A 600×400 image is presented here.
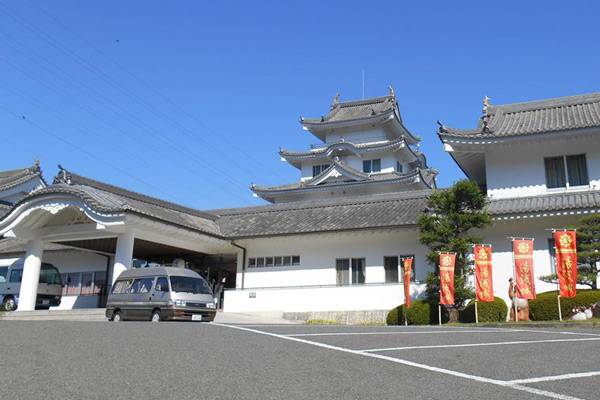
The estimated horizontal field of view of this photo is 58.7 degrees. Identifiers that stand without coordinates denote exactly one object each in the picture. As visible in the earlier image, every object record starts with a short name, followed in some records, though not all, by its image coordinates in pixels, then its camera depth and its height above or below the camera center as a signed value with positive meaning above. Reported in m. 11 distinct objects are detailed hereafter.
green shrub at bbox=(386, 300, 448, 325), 18.05 +0.14
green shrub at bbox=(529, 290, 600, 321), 15.70 +0.53
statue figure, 16.75 +0.44
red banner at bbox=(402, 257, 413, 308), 18.30 +1.48
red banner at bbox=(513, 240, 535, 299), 15.80 +1.53
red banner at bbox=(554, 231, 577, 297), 15.34 +1.70
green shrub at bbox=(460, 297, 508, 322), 17.42 +0.31
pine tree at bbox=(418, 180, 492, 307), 18.11 +3.22
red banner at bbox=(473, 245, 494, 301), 16.70 +1.28
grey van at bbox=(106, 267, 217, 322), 15.77 +0.50
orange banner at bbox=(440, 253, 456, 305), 17.23 +1.23
